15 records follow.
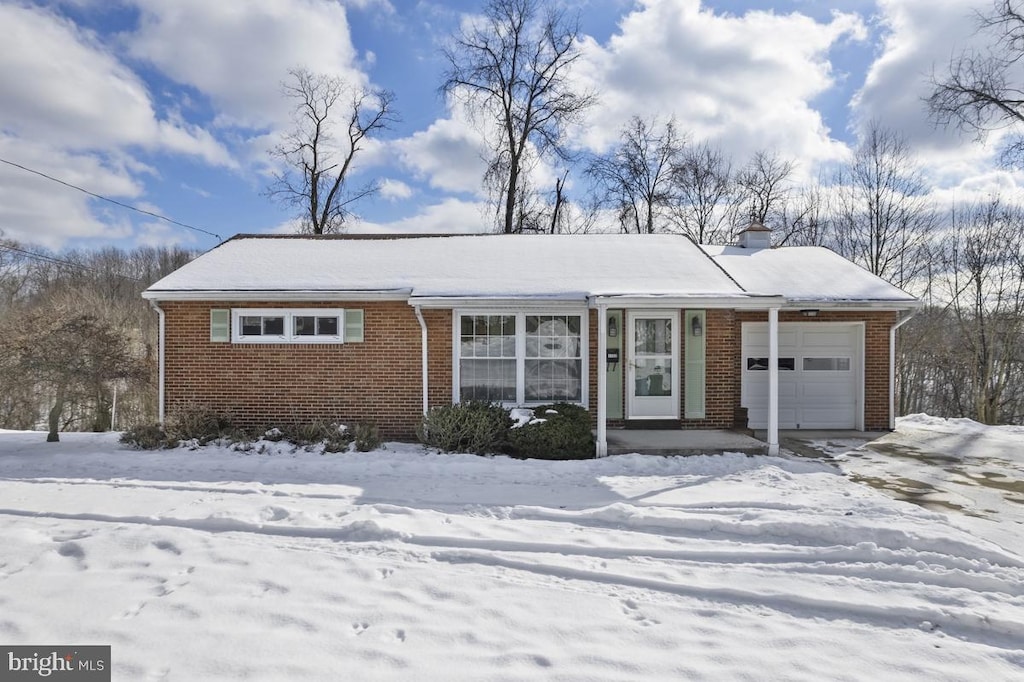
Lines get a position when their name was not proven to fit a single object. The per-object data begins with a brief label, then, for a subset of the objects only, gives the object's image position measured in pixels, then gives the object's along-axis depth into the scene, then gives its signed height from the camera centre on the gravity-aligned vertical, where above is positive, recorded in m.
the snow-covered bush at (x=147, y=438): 8.29 -1.59
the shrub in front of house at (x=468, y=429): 7.96 -1.35
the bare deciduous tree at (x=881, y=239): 20.02 +4.21
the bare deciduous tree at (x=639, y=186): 22.86 +7.16
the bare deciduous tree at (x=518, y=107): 21.53 +10.09
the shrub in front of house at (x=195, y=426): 8.45 -1.42
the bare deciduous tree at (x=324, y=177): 23.12 +7.48
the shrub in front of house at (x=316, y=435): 8.19 -1.53
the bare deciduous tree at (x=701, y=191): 22.81 +6.88
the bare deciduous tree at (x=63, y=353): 8.55 -0.19
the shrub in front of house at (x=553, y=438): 7.76 -1.46
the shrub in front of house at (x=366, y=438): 8.12 -1.55
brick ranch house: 8.84 +0.11
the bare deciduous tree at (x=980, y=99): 12.66 +6.17
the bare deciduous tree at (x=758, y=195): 22.72 +6.70
